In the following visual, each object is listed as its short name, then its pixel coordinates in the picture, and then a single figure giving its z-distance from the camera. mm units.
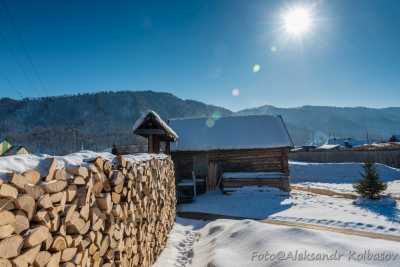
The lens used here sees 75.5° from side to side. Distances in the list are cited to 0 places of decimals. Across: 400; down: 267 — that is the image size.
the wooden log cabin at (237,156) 14938
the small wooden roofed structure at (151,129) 9914
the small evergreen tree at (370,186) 12211
